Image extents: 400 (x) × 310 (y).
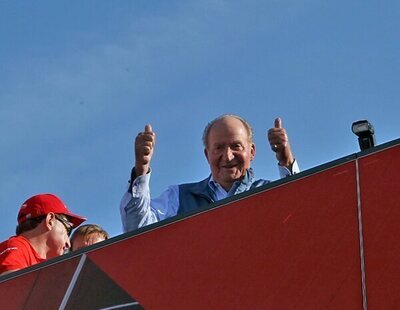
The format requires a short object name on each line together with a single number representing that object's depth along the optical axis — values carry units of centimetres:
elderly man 1403
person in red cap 1435
